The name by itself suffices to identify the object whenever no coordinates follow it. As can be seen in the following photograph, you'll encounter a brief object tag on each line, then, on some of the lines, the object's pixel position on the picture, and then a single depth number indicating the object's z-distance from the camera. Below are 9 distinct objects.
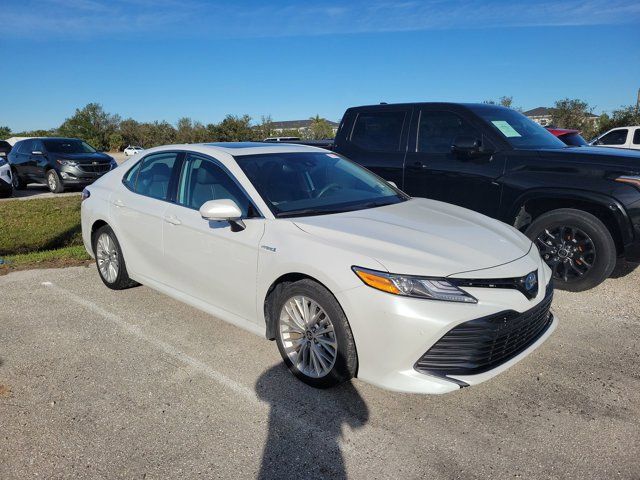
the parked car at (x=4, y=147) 19.44
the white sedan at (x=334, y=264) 2.84
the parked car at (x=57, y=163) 14.38
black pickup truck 4.83
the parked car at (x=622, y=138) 13.42
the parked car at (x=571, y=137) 10.07
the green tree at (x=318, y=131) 51.30
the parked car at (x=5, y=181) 12.80
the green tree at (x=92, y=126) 66.12
